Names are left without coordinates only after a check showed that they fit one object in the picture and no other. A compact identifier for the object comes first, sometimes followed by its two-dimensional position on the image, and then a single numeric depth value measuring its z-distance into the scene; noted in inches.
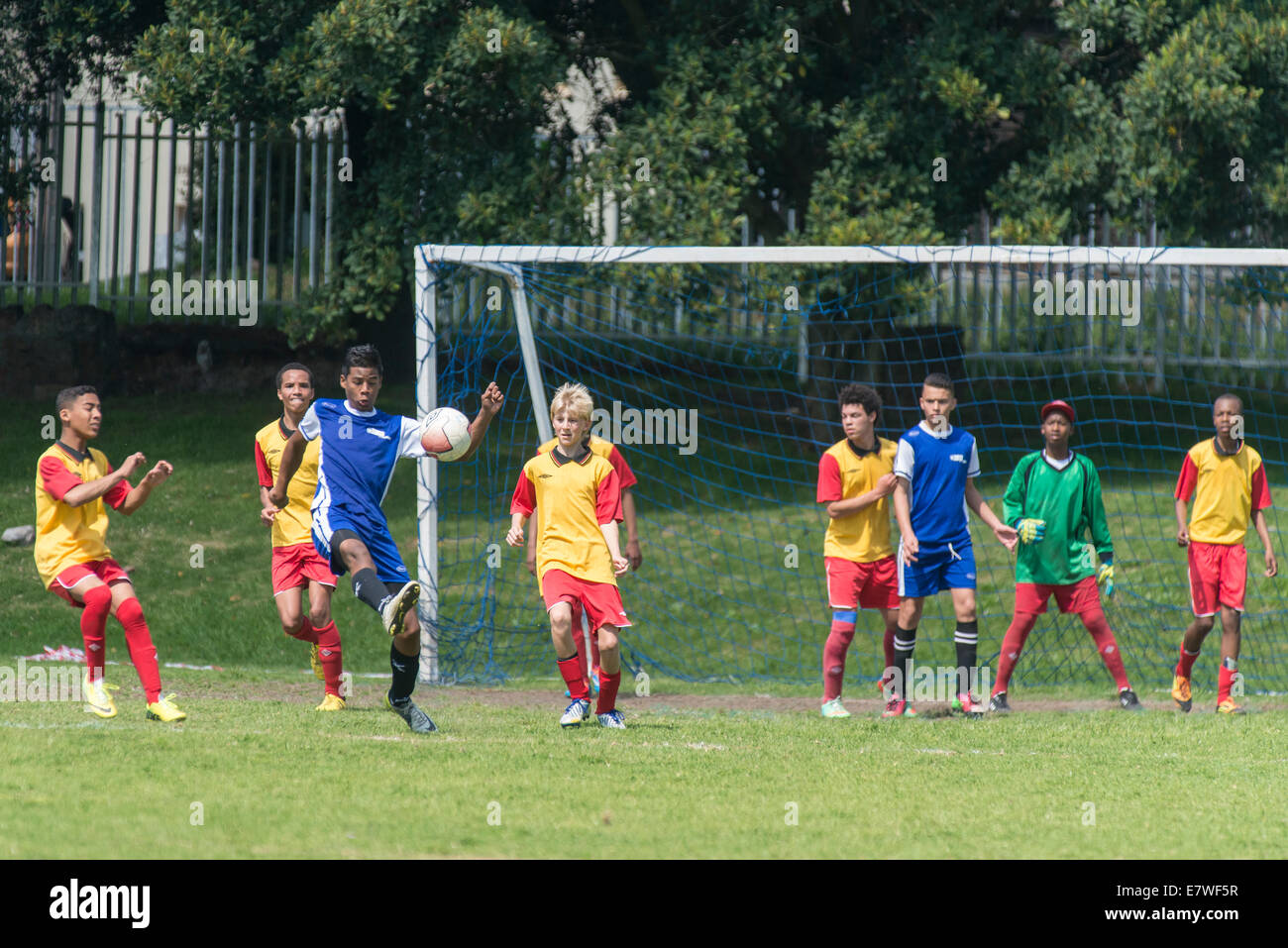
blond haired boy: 588.7
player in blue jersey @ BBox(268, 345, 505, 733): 568.4
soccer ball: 566.3
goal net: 837.2
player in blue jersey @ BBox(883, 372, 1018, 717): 669.9
